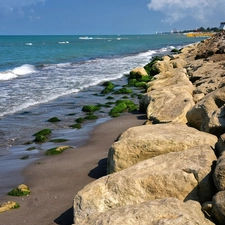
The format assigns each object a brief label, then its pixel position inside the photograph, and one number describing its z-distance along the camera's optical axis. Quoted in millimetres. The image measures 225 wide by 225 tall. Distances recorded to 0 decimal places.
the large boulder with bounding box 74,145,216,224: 5203
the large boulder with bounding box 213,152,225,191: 4703
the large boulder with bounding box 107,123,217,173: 6395
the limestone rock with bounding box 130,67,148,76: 24438
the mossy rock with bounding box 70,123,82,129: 12281
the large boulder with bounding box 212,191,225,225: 4379
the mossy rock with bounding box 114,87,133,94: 19391
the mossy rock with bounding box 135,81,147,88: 21627
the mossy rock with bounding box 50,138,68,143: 10727
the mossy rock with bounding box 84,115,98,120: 13469
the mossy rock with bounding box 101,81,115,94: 19538
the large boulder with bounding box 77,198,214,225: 4141
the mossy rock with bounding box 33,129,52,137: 11383
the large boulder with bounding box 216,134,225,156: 5871
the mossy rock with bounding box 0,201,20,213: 6498
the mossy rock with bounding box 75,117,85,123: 13067
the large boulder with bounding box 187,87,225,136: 7047
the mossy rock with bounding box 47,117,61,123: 13188
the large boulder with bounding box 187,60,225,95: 11453
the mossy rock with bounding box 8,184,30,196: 7124
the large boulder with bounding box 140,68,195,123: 9156
